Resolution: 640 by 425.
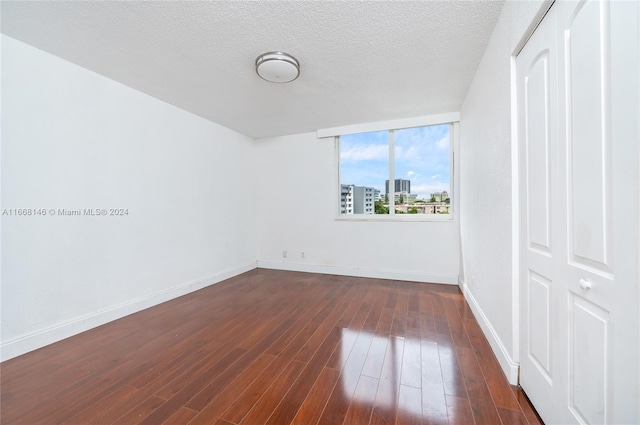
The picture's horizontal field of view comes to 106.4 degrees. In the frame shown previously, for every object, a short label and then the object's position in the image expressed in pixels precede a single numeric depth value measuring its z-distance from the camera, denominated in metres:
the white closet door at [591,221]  0.80
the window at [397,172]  3.77
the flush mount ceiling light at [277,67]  2.14
